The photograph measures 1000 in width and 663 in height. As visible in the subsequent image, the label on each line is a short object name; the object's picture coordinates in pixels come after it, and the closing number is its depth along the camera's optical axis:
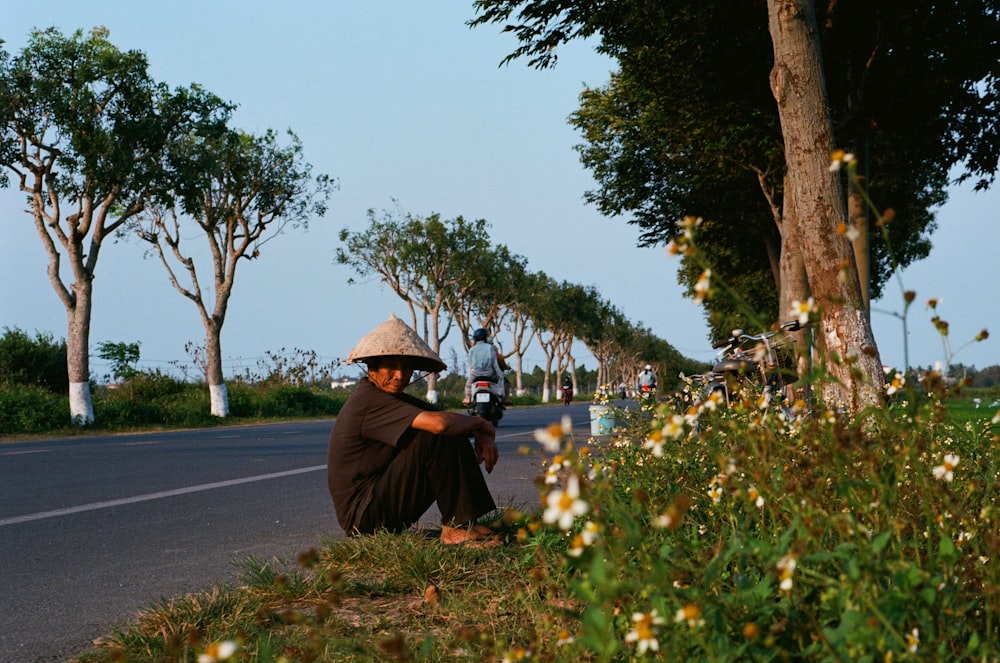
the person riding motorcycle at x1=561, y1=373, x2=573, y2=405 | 49.80
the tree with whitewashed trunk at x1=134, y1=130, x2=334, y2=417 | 32.09
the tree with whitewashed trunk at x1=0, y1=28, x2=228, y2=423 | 25.30
